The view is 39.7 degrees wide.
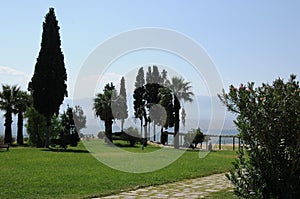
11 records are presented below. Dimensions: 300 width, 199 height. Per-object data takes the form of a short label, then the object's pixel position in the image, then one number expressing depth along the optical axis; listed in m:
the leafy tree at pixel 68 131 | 29.68
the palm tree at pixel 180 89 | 36.25
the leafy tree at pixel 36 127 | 33.97
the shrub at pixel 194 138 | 31.92
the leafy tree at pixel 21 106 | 42.39
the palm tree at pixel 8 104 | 41.84
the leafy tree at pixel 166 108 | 35.50
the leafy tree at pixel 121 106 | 40.22
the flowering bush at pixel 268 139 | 5.32
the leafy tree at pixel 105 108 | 40.05
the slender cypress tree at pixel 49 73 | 31.23
